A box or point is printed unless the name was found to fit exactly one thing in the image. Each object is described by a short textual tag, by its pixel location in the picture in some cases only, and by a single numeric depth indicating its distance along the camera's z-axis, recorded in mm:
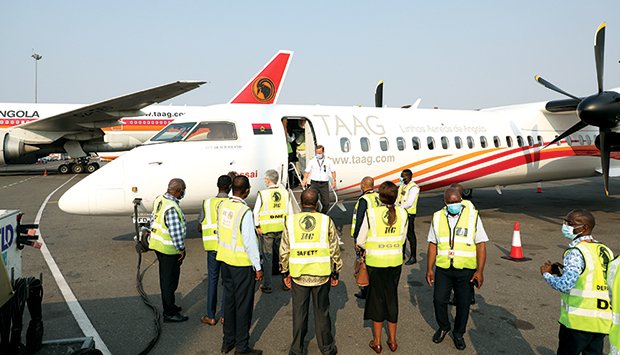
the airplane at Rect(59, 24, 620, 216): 8062
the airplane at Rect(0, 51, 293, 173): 21928
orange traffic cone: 8133
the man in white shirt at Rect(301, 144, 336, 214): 8891
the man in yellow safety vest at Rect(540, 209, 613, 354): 3294
